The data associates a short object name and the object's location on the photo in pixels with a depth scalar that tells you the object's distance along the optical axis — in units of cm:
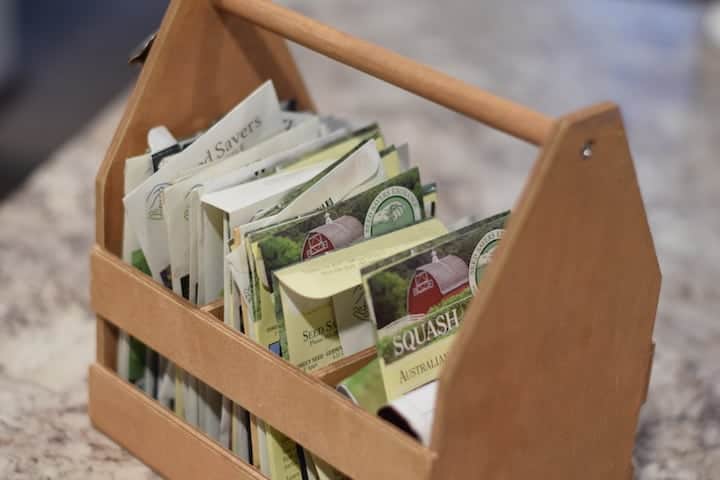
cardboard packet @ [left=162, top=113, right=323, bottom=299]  101
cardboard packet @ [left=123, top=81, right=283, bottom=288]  102
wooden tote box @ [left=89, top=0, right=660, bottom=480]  90
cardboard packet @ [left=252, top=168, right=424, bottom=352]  97
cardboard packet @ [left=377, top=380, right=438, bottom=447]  92
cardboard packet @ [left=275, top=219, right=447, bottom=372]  96
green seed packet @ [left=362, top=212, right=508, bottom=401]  95
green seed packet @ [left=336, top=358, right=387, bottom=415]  95
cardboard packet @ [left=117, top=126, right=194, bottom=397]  103
